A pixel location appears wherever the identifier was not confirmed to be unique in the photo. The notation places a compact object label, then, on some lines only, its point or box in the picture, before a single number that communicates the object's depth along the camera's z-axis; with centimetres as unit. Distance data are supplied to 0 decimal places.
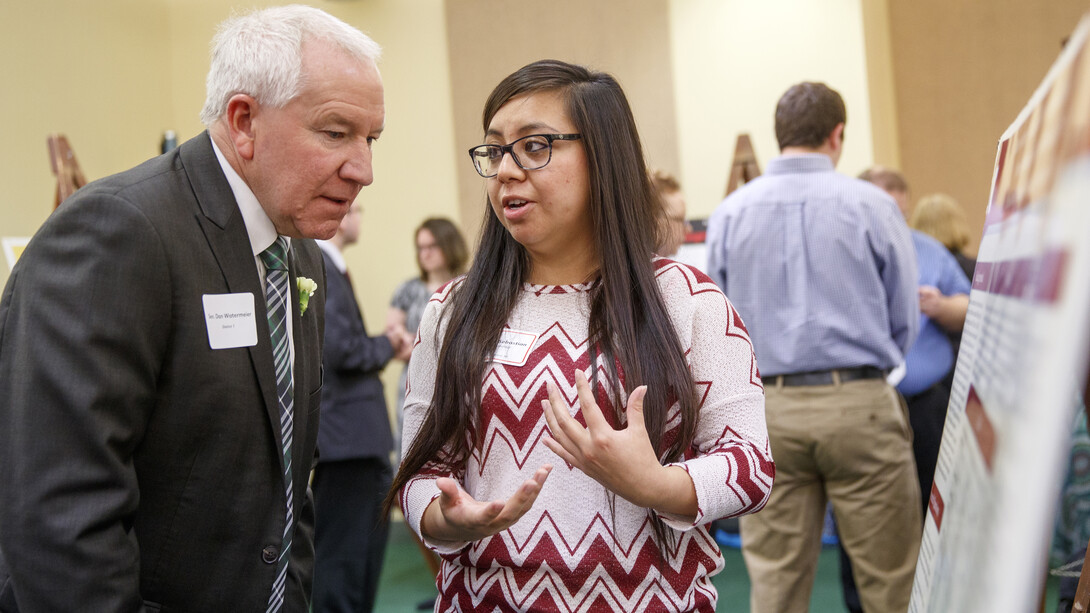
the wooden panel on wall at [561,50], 590
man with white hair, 116
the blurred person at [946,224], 398
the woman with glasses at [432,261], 458
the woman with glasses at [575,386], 132
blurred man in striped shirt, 286
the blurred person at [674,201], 413
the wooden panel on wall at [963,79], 615
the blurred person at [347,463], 338
